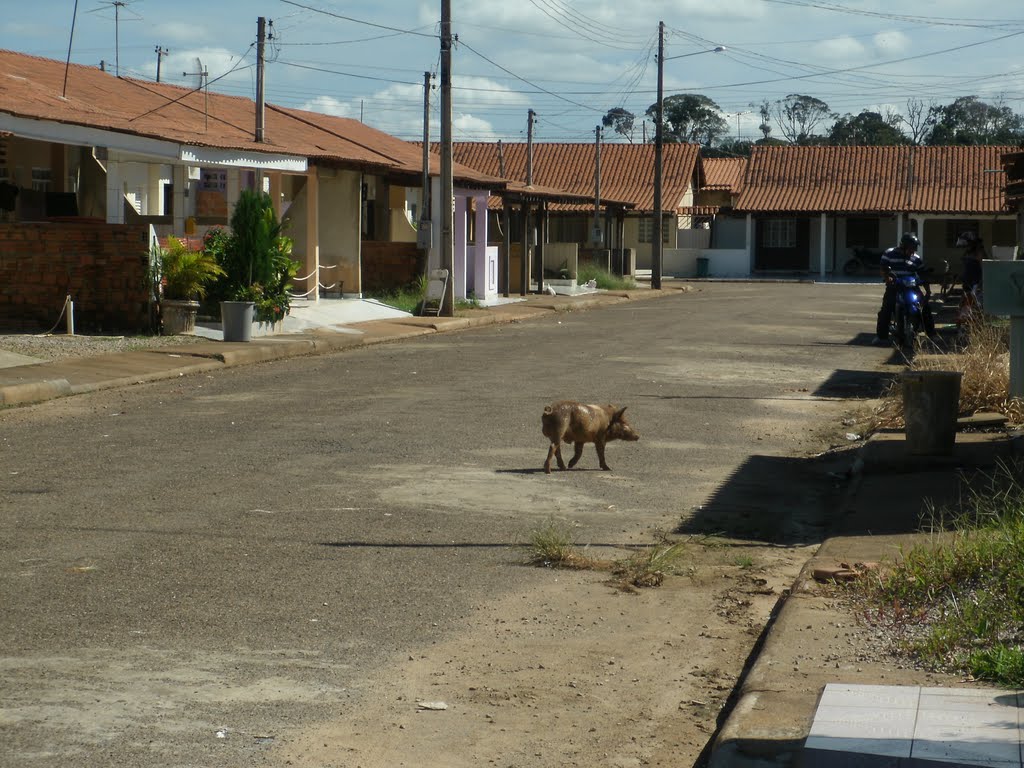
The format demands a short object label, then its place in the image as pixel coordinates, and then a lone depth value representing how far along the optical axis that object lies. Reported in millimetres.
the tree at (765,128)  121875
